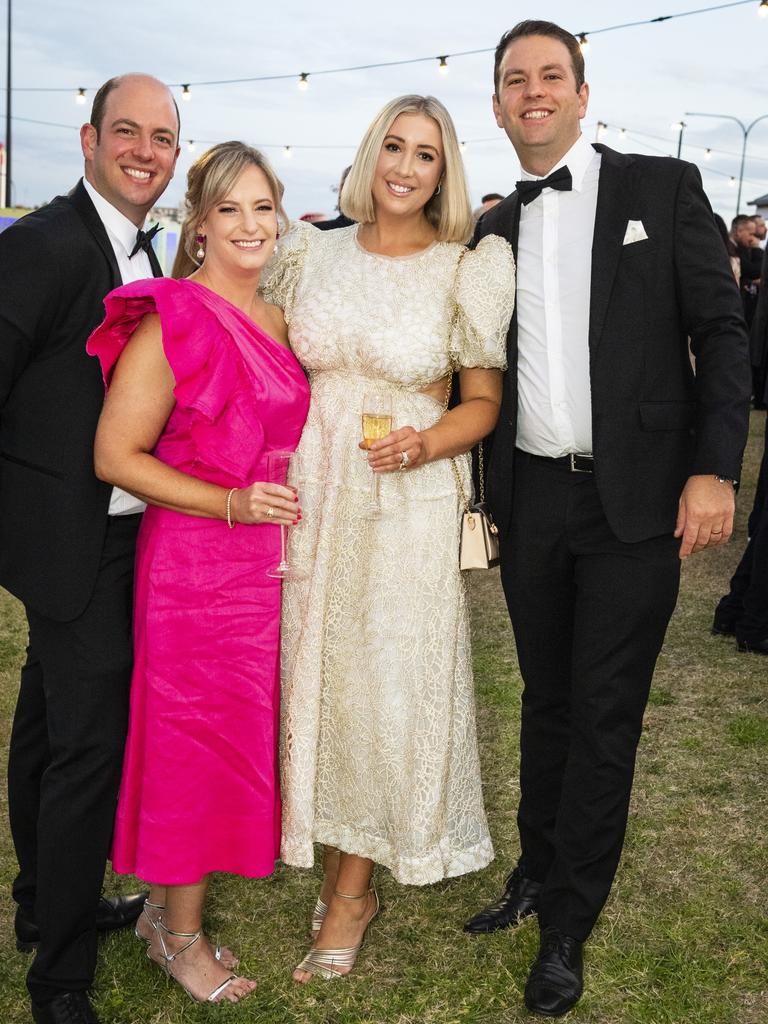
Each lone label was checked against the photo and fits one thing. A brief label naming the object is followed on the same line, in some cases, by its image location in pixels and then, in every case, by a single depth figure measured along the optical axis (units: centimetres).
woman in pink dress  234
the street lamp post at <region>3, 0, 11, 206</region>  1953
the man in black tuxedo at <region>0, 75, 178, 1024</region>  232
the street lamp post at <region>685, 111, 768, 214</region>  2850
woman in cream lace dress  262
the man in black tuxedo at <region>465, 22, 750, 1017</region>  250
